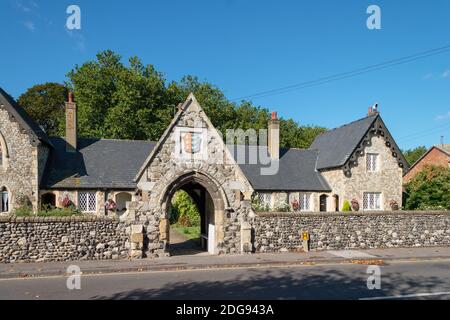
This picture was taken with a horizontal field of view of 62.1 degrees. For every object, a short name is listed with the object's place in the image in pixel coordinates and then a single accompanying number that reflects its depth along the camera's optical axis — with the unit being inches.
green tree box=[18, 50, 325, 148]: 1445.6
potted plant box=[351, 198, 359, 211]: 1010.1
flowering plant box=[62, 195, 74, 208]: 844.0
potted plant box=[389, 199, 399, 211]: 1035.9
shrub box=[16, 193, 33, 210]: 796.6
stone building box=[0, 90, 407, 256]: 624.1
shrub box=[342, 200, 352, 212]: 992.5
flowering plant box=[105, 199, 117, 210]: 873.9
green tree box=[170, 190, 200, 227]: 1163.9
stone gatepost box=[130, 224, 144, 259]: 599.0
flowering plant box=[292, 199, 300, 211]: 995.9
